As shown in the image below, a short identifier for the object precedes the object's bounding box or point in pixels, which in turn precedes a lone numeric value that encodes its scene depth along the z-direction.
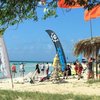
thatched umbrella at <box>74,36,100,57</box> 14.28
